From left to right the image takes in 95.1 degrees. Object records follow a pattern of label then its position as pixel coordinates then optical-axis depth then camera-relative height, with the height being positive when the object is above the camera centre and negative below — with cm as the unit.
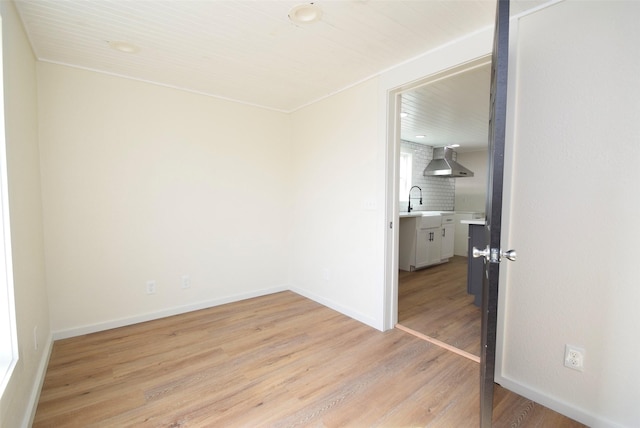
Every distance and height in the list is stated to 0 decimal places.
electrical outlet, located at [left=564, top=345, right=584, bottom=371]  156 -88
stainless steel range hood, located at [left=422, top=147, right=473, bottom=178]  547 +54
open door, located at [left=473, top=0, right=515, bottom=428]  121 -8
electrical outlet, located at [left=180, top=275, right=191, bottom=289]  304 -92
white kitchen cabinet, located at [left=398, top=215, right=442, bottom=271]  473 -78
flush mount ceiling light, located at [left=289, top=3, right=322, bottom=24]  167 +107
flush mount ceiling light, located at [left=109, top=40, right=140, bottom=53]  207 +107
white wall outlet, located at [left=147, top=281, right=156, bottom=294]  284 -91
